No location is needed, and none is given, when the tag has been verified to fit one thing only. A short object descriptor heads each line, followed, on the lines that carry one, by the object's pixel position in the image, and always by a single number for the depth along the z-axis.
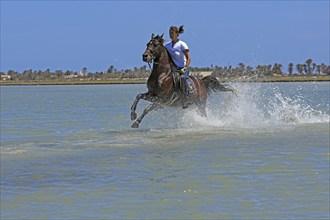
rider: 18.47
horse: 17.67
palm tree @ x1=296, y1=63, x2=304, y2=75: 179.38
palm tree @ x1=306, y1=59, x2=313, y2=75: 177.38
